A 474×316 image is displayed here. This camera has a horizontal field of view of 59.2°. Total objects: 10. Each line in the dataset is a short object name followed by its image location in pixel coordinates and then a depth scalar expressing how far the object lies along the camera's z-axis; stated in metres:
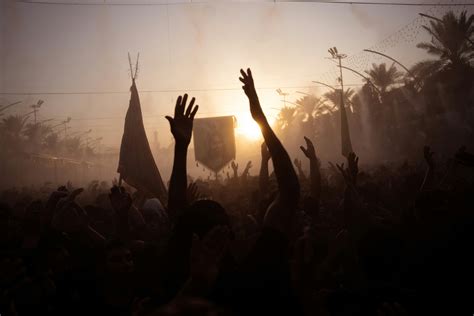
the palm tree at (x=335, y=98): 55.88
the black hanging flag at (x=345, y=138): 16.59
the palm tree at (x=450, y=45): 31.77
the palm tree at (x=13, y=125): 54.06
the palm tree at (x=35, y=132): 60.94
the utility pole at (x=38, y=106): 60.78
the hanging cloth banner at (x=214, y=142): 18.78
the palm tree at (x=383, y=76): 45.53
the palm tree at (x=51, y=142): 73.94
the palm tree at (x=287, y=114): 72.38
